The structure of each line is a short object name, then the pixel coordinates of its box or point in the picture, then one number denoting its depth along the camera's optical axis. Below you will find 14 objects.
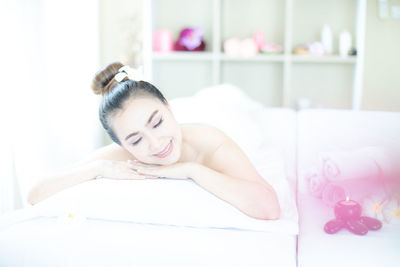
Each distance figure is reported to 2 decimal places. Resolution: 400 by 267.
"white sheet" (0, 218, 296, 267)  0.98
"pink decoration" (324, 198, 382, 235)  1.06
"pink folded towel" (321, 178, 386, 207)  1.13
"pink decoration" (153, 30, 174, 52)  3.13
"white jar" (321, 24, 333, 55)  3.02
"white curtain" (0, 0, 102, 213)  1.81
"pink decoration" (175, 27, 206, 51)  3.13
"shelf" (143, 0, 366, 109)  3.05
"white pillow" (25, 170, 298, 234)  1.08
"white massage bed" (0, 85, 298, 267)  1.00
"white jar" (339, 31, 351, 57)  2.94
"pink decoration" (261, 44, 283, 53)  3.05
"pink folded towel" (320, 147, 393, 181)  1.15
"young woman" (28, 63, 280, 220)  1.14
